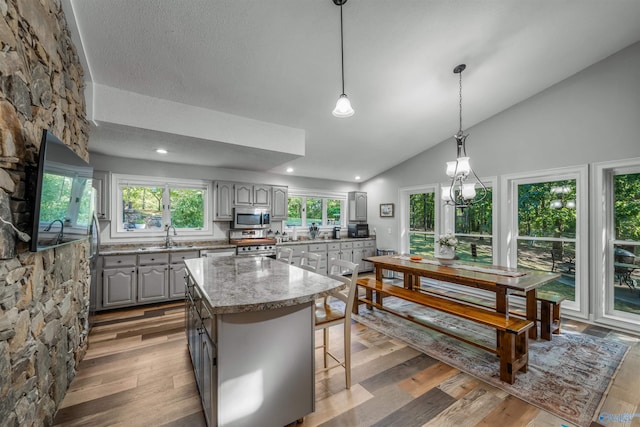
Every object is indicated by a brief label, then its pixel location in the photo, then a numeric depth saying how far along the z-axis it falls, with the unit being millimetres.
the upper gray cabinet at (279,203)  5508
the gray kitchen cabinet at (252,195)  5047
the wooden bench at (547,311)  2972
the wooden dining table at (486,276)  2549
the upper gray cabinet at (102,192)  4031
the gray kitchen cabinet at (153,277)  3959
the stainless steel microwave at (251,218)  5023
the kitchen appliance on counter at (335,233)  6441
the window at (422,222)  5457
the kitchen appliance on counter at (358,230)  6520
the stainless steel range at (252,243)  4863
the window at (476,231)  4555
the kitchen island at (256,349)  1497
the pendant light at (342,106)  2189
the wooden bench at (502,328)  2260
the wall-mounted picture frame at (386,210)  6191
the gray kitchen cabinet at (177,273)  4164
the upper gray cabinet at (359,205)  6703
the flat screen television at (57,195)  1312
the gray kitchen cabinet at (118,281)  3742
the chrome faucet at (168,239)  4547
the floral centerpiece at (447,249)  3488
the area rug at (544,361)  2057
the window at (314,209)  6254
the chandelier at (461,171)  2938
